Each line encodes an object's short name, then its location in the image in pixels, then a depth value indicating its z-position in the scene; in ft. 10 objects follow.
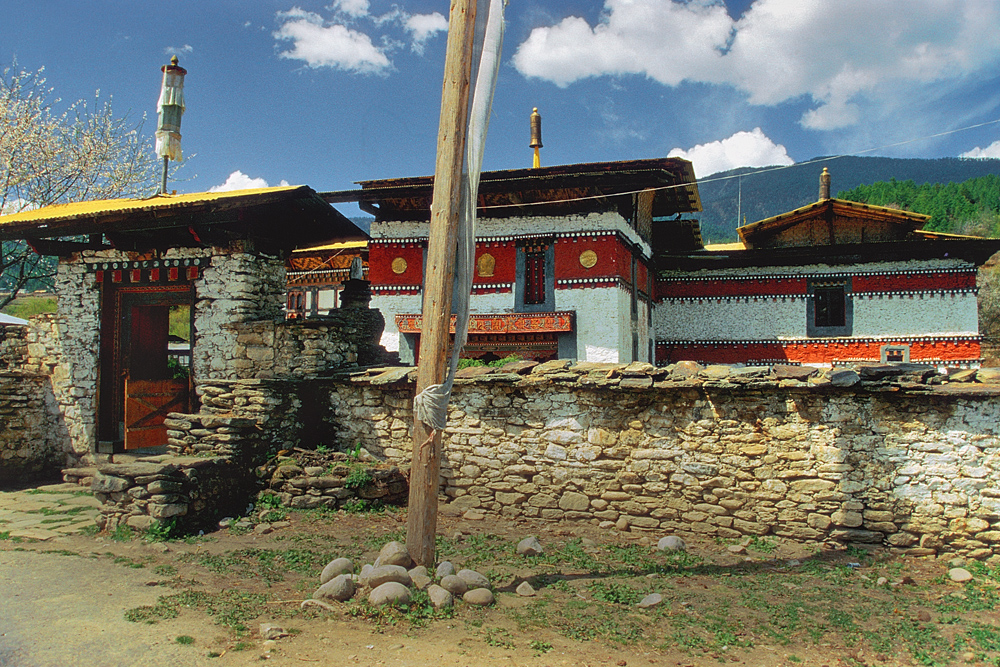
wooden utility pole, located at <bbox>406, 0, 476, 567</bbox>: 19.65
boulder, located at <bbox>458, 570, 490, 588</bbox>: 18.34
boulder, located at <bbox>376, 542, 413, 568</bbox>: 18.92
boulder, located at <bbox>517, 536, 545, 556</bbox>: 22.62
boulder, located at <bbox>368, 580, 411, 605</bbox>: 16.62
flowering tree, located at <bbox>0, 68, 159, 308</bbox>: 64.18
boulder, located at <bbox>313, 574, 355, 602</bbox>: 17.37
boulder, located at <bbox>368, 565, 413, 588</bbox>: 17.51
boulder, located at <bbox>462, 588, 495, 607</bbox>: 17.53
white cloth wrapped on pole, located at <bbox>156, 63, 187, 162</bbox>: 40.98
